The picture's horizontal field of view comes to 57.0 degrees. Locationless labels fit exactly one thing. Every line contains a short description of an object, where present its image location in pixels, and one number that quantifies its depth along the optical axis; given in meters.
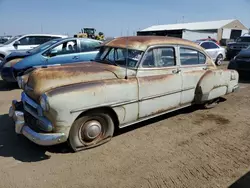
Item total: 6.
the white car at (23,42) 10.16
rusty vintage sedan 3.31
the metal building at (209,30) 41.34
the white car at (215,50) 13.51
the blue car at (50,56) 7.29
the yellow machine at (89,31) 35.26
